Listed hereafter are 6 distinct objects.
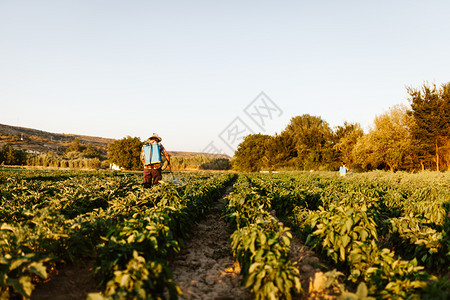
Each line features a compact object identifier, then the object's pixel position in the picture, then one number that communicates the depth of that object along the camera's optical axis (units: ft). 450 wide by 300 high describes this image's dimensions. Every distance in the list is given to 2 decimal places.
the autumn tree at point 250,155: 172.55
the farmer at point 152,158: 28.48
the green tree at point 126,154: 158.10
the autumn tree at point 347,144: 107.96
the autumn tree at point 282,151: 144.36
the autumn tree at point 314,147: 119.55
